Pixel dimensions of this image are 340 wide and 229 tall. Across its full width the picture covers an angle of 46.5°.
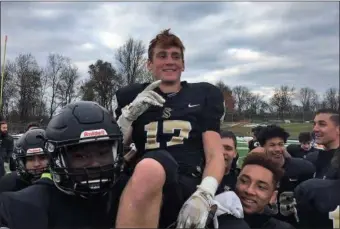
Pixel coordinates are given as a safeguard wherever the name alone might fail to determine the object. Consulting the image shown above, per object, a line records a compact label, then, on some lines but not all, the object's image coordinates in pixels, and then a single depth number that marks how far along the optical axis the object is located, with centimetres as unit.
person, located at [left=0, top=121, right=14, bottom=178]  772
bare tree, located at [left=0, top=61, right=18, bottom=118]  2444
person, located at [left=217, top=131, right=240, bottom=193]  319
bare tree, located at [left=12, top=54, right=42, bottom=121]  2838
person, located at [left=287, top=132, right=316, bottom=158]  666
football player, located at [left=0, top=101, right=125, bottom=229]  186
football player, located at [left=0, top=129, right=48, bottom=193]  306
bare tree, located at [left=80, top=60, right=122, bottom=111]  3875
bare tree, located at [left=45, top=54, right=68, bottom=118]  3867
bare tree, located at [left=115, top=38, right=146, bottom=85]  3857
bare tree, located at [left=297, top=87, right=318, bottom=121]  4063
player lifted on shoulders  187
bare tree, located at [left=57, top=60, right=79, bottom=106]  4000
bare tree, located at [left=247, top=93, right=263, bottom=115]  4468
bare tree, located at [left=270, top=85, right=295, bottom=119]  4199
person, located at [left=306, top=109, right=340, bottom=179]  401
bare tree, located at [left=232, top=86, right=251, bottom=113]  4957
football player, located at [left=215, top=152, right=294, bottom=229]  255
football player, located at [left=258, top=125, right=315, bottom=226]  309
